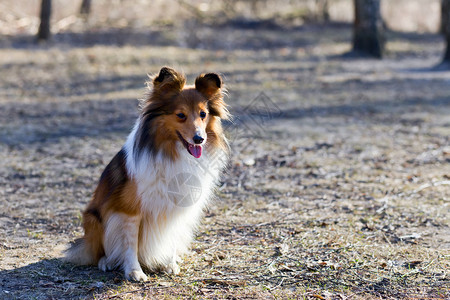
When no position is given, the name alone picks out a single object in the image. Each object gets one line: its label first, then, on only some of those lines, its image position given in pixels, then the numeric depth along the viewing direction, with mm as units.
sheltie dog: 4039
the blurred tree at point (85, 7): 19000
